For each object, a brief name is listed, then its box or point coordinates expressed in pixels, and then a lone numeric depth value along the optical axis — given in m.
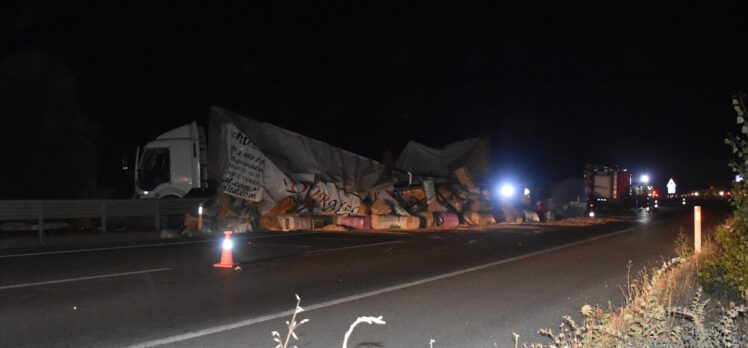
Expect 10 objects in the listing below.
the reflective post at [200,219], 20.79
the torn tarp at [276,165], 23.45
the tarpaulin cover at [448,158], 31.23
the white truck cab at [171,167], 22.55
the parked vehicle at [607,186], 37.94
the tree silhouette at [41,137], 20.77
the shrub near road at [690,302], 5.79
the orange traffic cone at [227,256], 12.25
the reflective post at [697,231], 13.02
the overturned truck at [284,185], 22.56
